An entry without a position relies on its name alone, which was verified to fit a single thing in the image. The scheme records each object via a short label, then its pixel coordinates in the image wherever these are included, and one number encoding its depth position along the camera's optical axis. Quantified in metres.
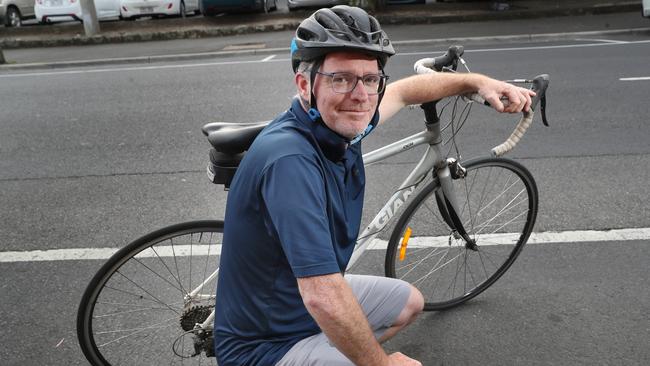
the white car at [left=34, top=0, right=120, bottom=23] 16.95
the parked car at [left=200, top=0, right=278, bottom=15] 15.77
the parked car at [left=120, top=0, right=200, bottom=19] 16.27
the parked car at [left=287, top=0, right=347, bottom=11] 15.88
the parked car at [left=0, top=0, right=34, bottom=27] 17.17
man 1.57
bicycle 2.41
